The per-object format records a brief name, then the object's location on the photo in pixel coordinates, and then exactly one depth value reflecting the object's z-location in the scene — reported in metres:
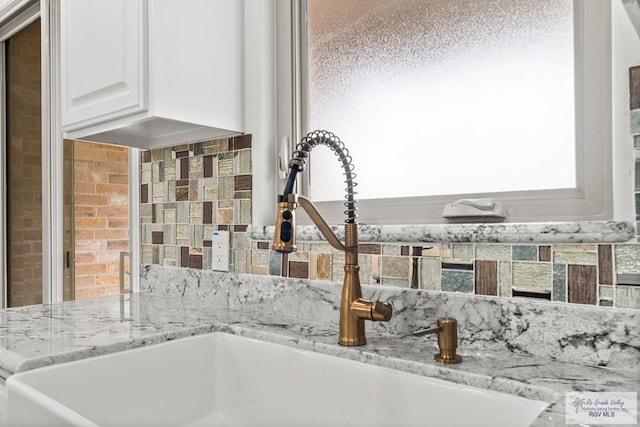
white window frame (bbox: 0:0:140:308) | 2.14
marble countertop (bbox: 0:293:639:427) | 0.75
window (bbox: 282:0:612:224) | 0.96
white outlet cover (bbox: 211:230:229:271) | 1.44
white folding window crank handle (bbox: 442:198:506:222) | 0.99
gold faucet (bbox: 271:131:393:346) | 0.95
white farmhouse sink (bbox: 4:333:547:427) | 0.77
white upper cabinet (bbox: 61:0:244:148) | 1.22
